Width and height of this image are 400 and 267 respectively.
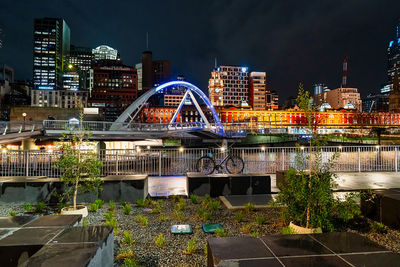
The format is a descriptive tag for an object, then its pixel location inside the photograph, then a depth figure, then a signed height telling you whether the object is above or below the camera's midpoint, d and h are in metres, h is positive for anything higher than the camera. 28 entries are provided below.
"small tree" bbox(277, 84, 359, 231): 5.98 -1.29
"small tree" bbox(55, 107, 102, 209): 8.12 -0.80
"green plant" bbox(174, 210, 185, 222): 7.73 -2.20
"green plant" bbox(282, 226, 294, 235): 5.65 -1.91
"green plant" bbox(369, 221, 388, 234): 6.52 -2.17
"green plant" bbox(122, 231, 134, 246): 5.85 -2.13
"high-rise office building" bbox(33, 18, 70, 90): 142.00 +25.71
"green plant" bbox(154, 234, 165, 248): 5.75 -2.14
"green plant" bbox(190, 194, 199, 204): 9.54 -2.12
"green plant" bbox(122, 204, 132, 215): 8.26 -2.14
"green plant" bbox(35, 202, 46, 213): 8.60 -2.13
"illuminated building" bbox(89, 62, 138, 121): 153.12 +28.46
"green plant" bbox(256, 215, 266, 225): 7.15 -2.13
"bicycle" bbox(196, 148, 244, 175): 14.35 -1.43
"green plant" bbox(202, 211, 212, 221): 7.63 -2.16
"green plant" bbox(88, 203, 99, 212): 8.61 -2.16
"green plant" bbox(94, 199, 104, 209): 8.99 -2.09
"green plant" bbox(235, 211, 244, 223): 7.40 -2.13
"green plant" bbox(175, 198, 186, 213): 8.79 -2.17
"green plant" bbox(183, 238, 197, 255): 5.38 -2.14
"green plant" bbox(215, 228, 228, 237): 6.13 -2.11
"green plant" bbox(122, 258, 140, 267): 4.41 -1.99
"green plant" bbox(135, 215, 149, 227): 7.14 -2.18
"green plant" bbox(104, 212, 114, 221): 7.35 -2.07
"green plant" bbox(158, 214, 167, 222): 7.67 -2.21
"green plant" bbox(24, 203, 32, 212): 8.49 -2.10
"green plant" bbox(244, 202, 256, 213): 8.49 -2.16
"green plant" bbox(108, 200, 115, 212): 8.73 -2.17
